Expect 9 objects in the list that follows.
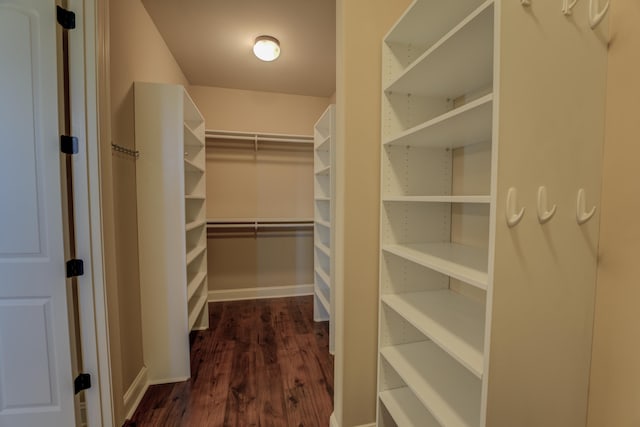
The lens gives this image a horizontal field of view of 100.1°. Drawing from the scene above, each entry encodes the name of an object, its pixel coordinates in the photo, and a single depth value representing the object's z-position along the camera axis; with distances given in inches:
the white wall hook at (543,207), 29.6
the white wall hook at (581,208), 31.2
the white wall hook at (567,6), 29.6
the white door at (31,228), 49.8
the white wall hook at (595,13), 30.2
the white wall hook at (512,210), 28.5
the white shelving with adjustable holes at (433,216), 38.2
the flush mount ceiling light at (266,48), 89.0
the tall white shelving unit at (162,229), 71.2
